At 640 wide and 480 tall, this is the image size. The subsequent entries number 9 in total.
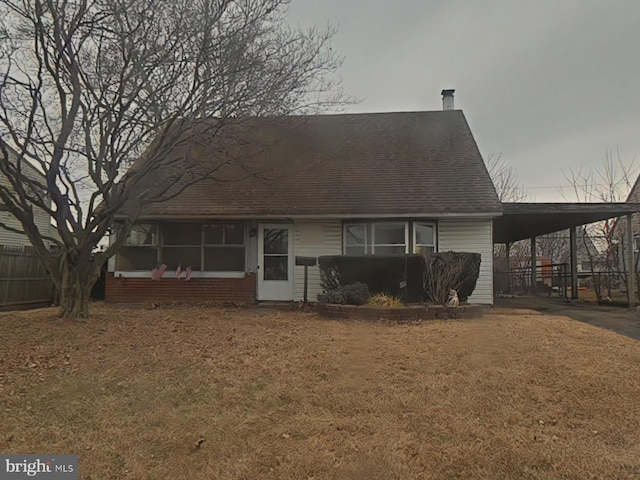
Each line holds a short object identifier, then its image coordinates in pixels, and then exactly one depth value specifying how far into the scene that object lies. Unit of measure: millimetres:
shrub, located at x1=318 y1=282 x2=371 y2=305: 9766
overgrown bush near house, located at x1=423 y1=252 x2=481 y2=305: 9867
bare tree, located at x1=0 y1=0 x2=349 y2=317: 7949
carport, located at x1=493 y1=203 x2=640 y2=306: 12234
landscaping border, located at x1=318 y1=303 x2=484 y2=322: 9078
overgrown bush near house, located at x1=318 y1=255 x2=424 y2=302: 10773
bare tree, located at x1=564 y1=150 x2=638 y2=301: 14616
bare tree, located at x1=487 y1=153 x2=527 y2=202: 29186
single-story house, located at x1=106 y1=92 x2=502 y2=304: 12125
